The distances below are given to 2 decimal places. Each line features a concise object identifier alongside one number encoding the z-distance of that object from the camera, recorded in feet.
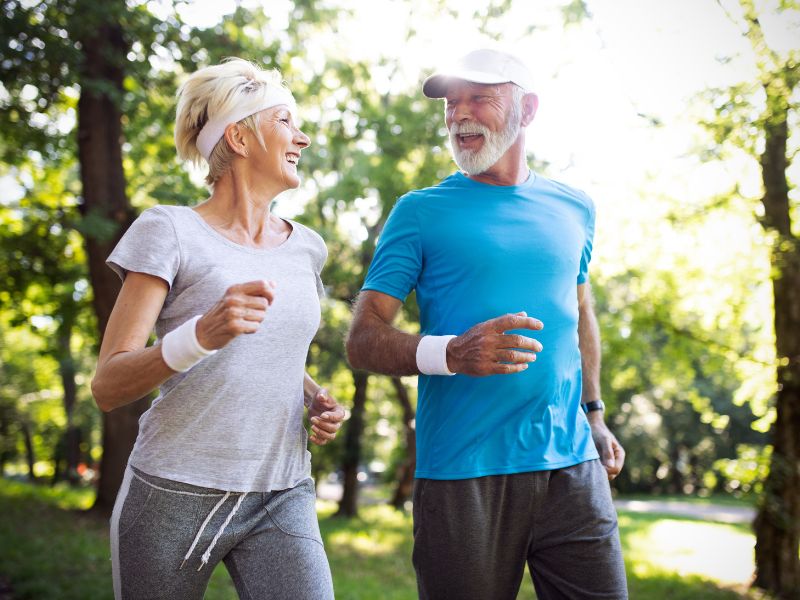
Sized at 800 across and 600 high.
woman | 7.50
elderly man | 8.93
